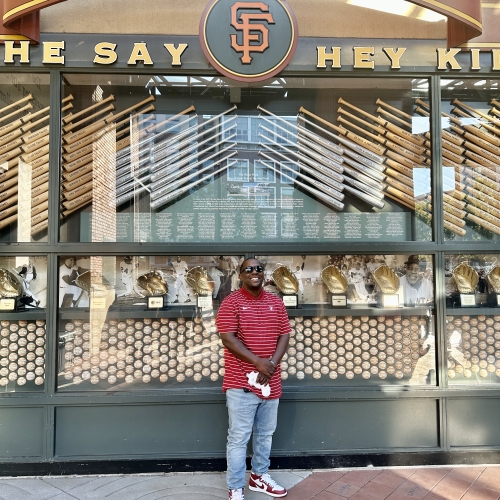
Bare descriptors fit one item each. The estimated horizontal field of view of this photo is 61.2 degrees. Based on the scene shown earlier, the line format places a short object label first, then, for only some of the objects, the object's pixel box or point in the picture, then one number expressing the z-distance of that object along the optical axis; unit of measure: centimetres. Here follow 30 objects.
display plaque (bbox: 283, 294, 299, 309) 386
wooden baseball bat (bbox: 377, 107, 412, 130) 417
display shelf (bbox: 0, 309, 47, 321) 359
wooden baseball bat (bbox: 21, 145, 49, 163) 381
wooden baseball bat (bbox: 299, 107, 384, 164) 418
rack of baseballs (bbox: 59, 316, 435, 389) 370
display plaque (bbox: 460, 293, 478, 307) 389
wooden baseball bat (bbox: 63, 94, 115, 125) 391
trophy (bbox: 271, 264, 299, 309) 388
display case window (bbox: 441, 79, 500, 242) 400
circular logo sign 355
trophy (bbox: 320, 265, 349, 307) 396
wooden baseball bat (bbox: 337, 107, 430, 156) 404
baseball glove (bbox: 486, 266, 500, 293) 398
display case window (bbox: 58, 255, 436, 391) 371
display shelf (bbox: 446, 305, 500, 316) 382
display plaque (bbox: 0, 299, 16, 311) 365
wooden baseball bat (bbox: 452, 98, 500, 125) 407
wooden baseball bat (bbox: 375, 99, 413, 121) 416
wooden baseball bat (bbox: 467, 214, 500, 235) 406
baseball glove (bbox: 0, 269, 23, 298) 369
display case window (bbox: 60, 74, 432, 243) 391
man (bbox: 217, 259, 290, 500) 274
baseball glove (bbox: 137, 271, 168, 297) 387
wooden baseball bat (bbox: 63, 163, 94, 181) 377
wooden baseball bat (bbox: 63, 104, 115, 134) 381
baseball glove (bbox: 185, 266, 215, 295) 390
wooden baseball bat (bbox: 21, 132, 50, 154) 381
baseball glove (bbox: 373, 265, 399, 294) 398
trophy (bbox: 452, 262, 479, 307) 391
